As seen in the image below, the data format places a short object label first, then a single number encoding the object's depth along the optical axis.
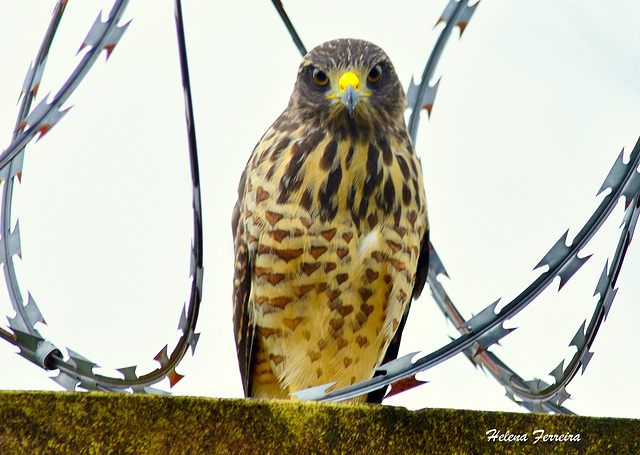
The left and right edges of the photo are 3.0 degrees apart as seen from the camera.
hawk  7.23
